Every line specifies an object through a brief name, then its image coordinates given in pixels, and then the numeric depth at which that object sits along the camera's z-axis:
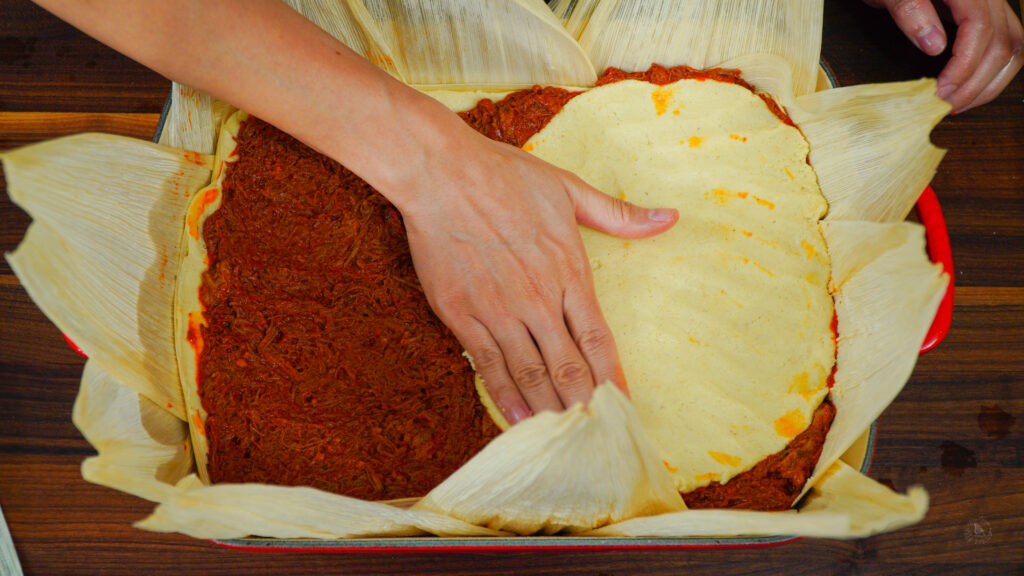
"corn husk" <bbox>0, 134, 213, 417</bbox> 0.61
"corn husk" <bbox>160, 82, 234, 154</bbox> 0.67
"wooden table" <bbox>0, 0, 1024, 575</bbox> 0.69
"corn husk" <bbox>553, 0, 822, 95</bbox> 0.69
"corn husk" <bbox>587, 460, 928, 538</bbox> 0.56
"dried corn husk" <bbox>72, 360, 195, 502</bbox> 0.59
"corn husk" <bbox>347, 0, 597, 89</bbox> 0.69
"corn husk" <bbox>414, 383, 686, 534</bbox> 0.56
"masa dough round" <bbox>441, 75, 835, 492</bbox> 0.64
